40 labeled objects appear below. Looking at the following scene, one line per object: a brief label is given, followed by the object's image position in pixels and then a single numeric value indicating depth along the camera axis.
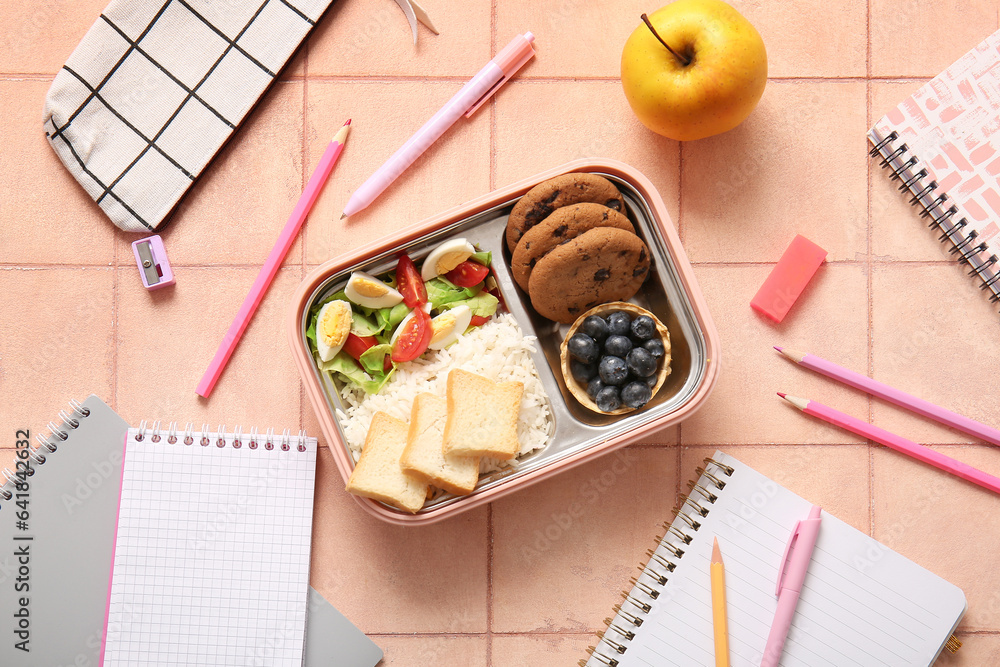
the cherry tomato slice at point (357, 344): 0.81
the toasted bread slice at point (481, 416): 0.79
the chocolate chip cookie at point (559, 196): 0.80
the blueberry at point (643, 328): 0.80
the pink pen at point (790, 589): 0.83
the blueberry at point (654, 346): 0.80
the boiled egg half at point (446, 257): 0.80
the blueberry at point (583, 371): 0.81
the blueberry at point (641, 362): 0.79
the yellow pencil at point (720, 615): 0.83
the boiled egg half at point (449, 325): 0.81
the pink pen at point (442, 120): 0.85
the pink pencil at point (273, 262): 0.85
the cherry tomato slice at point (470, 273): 0.82
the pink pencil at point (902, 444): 0.85
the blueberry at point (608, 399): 0.80
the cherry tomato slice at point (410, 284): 0.81
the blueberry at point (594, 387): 0.80
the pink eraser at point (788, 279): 0.85
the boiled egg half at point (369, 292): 0.80
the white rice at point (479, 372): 0.81
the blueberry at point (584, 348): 0.80
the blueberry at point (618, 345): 0.79
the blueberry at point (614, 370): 0.79
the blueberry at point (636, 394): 0.80
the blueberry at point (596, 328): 0.80
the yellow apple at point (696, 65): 0.80
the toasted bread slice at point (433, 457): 0.79
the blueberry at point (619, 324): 0.80
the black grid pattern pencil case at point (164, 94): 0.85
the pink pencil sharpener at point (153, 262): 0.85
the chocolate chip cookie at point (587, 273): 0.79
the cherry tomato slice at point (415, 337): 0.81
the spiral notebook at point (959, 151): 0.85
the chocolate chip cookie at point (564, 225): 0.79
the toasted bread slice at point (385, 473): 0.79
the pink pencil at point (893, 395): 0.85
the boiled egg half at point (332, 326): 0.80
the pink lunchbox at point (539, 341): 0.80
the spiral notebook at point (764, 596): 0.84
